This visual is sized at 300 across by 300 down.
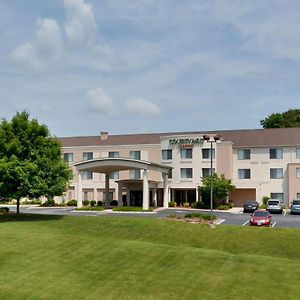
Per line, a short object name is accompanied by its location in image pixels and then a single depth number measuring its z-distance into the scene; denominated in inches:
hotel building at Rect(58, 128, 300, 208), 1808.6
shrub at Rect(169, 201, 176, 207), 1787.0
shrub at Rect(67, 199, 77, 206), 1881.6
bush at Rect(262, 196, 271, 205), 1790.5
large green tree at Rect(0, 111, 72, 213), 1038.3
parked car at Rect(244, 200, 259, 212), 1498.5
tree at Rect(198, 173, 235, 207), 1686.0
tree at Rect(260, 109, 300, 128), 2585.1
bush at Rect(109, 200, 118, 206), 1855.3
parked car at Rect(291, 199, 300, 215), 1461.9
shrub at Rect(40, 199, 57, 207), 1880.9
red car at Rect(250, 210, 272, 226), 1053.9
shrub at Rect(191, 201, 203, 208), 1722.6
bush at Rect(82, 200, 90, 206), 1893.9
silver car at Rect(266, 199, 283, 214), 1476.5
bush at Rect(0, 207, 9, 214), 1237.2
